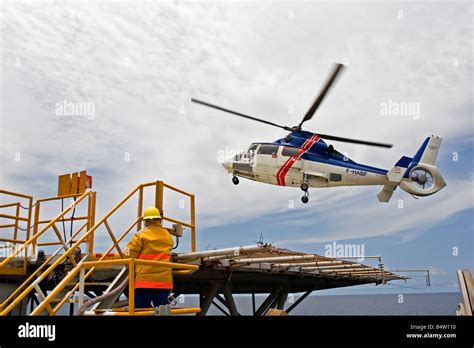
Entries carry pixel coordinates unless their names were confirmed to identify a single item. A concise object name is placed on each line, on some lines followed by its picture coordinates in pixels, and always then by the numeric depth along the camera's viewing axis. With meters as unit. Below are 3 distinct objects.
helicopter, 24.05
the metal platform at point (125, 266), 7.37
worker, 6.89
